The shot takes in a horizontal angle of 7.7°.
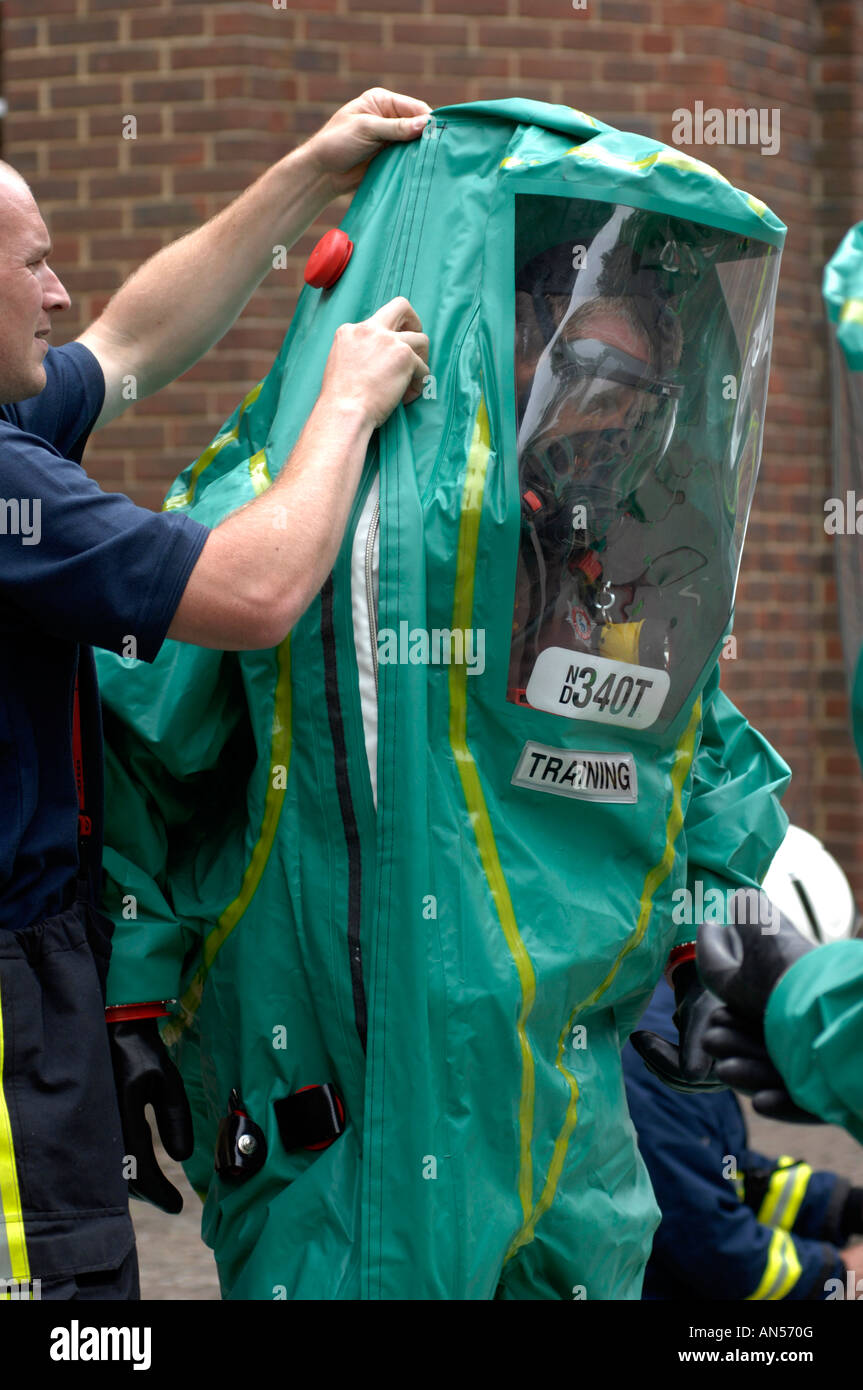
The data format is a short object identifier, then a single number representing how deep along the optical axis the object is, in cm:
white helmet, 733
